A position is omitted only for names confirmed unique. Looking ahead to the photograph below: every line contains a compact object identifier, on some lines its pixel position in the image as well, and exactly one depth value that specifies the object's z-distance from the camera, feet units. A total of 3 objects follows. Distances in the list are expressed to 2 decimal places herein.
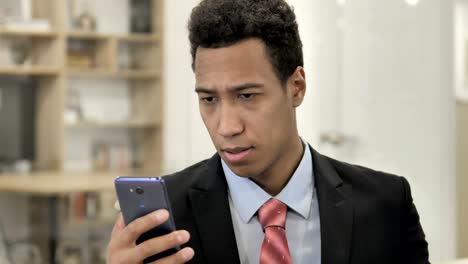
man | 3.64
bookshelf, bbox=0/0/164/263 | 15.08
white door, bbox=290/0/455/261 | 9.00
